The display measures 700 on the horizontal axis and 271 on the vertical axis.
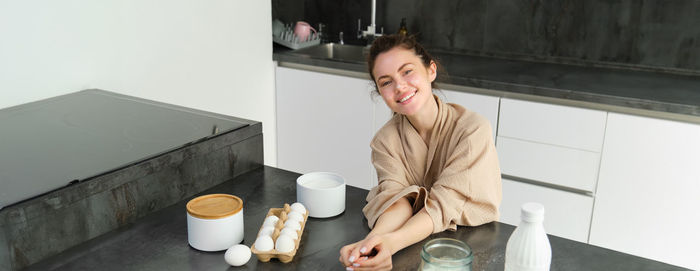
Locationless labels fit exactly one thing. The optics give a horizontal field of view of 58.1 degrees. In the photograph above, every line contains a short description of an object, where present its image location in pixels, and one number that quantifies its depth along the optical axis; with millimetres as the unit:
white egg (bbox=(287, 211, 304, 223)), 1290
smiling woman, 1331
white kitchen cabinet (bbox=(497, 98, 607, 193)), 2348
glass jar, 939
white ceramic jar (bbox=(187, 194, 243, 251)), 1223
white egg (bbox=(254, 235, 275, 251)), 1178
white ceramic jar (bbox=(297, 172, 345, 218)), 1383
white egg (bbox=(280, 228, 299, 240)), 1214
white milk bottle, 952
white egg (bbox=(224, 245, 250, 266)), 1175
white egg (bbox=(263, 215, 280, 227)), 1272
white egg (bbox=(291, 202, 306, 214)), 1330
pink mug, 3199
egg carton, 1175
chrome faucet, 3172
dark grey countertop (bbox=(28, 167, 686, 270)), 1194
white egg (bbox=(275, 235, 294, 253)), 1176
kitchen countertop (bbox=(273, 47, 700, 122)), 2238
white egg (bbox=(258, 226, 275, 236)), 1232
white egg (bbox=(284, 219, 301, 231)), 1252
